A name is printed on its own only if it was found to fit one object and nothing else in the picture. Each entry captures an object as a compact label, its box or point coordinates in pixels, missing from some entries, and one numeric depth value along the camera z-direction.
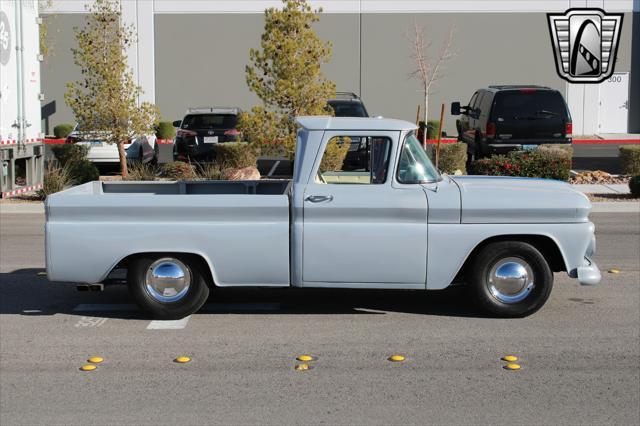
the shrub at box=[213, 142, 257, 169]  21.91
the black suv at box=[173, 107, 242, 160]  23.72
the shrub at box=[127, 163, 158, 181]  19.26
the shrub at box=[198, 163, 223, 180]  19.33
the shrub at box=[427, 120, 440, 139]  36.06
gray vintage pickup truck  8.73
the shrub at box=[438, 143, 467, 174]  22.16
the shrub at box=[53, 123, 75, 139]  37.78
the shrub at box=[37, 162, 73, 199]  18.70
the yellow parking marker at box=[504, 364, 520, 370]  7.49
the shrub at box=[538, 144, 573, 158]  20.64
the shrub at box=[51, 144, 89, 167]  21.39
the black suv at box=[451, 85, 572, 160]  22.08
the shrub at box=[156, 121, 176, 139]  37.94
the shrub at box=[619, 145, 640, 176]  22.48
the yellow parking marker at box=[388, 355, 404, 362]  7.73
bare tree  37.59
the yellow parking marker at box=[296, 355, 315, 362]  7.75
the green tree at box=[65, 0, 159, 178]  21.55
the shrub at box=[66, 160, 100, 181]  20.62
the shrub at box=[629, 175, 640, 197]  19.09
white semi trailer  17.77
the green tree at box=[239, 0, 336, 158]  19.36
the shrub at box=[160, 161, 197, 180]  20.66
